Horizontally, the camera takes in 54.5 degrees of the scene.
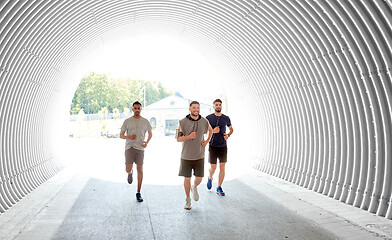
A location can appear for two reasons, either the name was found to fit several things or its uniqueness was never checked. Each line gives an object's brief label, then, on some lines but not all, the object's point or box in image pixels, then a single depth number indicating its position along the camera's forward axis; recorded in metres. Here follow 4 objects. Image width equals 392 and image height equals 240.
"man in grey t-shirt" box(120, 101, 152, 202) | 7.70
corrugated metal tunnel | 6.60
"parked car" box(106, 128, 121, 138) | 46.73
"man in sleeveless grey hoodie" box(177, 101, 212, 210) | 6.78
